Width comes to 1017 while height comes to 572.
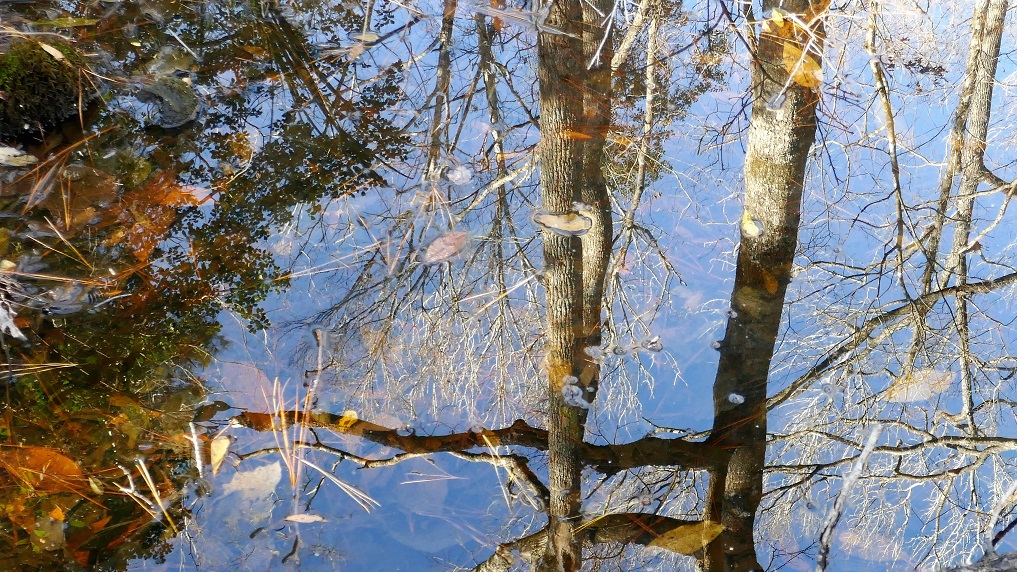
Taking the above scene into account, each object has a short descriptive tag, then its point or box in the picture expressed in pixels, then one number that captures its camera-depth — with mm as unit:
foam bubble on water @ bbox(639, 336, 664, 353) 2441
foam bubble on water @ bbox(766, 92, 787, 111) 3270
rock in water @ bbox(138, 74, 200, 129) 2946
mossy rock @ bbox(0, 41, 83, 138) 2699
